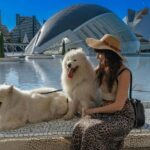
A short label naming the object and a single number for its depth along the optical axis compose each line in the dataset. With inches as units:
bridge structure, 2990.4
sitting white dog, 137.8
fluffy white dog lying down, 132.4
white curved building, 1820.9
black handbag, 123.3
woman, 112.0
